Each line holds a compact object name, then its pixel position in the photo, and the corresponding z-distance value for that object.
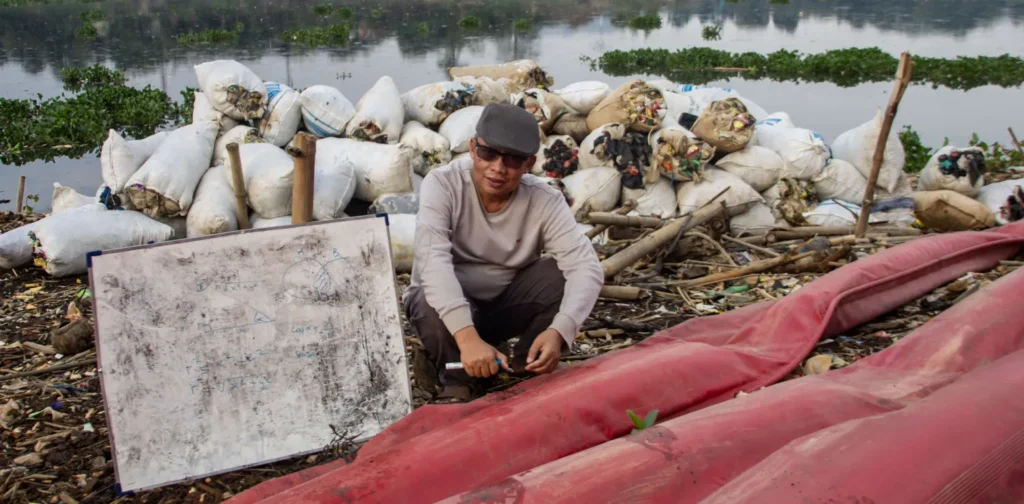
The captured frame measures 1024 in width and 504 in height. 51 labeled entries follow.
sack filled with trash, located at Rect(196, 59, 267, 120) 4.45
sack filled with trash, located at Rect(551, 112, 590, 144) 4.86
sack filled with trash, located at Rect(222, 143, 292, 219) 3.77
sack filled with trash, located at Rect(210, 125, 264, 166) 4.32
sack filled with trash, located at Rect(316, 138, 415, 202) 4.09
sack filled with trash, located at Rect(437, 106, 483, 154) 4.56
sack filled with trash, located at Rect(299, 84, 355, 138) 4.48
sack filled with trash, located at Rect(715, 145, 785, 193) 4.54
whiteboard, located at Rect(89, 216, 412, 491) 2.00
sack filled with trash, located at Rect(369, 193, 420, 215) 4.05
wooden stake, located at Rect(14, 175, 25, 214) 5.07
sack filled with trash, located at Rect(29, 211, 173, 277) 3.63
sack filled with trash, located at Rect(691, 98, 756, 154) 4.43
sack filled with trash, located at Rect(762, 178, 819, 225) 4.54
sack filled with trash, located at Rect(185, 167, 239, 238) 3.77
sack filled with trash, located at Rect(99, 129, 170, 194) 3.85
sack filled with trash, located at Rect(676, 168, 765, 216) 4.36
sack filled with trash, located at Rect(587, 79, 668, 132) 4.46
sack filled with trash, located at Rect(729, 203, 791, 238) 4.40
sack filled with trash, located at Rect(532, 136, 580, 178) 4.54
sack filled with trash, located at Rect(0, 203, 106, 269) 3.79
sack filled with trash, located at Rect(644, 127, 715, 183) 4.36
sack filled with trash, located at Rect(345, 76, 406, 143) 4.44
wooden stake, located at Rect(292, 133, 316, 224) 2.79
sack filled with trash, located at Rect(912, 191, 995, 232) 4.07
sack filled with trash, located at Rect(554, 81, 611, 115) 4.80
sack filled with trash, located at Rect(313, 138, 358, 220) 3.87
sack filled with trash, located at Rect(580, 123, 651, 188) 4.40
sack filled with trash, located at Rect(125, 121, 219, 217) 3.79
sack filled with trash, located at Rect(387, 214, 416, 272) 3.71
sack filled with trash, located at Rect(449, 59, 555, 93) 5.38
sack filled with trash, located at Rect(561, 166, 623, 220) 4.39
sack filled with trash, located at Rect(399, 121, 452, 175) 4.56
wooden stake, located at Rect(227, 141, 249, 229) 3.19
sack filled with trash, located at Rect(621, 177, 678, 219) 4.43
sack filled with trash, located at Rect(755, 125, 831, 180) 4.64
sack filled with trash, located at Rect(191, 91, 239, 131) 4.57
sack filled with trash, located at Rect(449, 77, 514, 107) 4.92
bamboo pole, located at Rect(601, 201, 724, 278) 3.41
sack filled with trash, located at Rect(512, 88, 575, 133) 4.56
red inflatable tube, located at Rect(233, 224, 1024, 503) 1.67
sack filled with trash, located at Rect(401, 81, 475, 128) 4.79
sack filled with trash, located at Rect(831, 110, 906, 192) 4.66
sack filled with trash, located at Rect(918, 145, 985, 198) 4.55
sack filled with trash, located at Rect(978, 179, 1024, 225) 4.31
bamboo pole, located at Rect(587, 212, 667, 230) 3.90
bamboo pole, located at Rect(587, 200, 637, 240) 3.76
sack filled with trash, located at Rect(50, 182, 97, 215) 4.21
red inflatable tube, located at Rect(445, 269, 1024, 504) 1.44
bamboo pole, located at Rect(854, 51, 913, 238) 3.36
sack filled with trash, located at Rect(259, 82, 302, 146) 4.44
